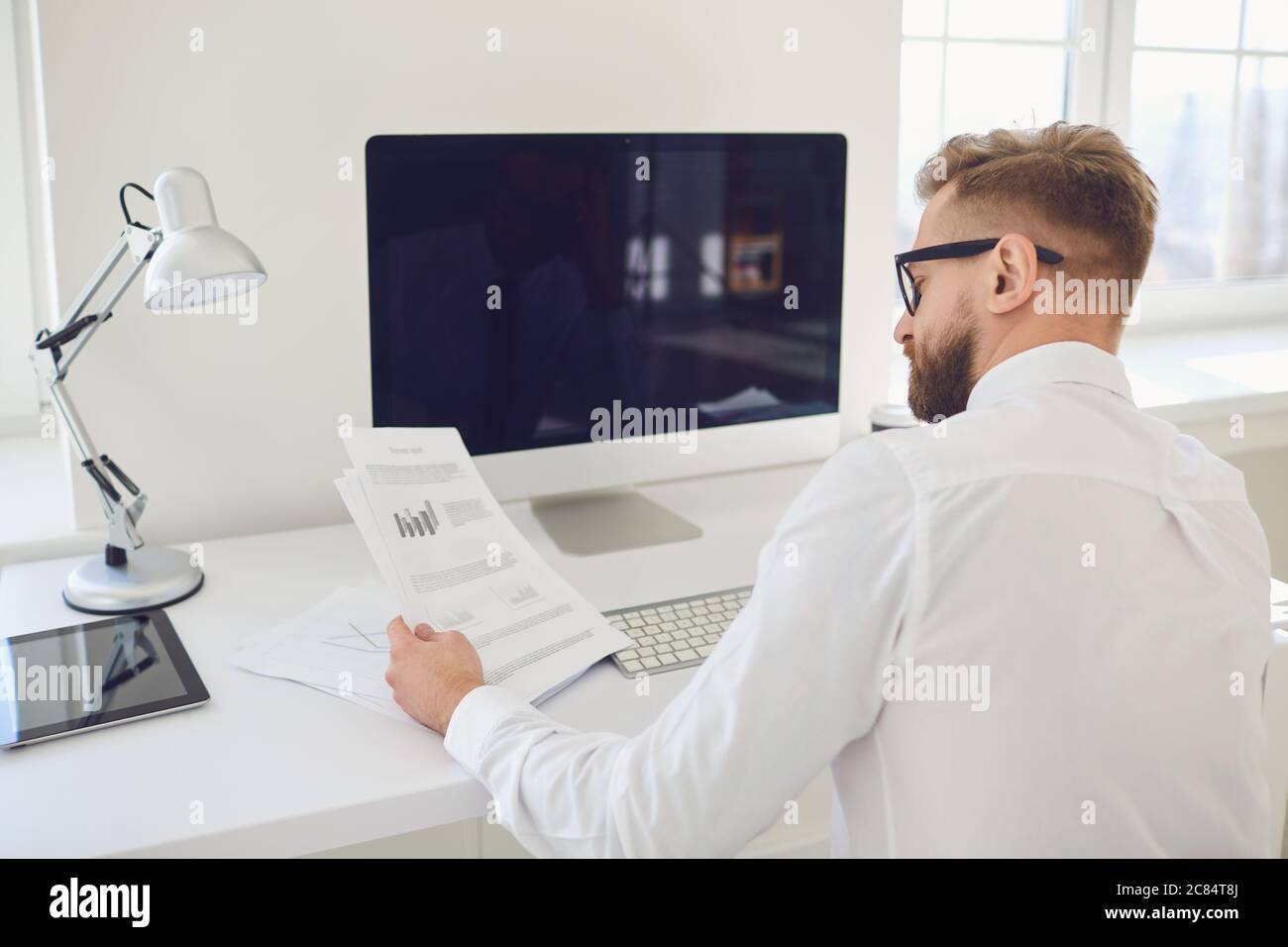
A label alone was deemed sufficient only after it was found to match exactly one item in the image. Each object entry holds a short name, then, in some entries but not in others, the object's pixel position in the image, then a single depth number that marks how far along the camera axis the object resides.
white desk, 0.99
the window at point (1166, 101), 2.54
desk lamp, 1.25
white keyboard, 1.30
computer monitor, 1.51
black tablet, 1.14
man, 0.85
